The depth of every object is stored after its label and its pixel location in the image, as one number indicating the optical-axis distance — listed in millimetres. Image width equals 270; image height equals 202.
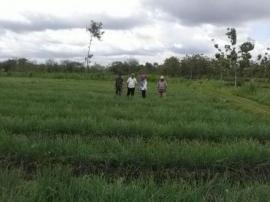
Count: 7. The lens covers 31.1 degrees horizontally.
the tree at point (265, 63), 68750
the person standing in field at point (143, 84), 26936
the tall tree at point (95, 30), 76731
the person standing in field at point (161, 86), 27830
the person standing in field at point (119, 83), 27672
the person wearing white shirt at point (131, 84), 26531
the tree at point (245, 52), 60312
